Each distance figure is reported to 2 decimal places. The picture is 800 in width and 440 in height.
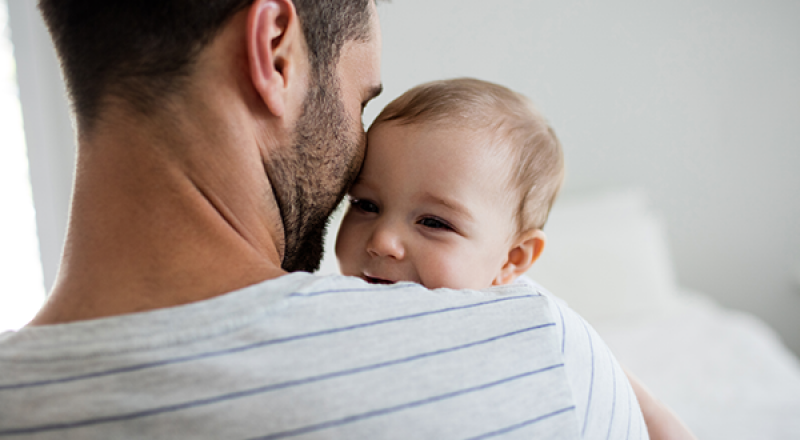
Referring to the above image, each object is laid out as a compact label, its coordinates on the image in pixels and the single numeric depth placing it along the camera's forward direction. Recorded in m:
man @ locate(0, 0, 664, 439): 0.40
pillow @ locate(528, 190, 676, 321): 1.24
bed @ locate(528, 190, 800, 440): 0.84
